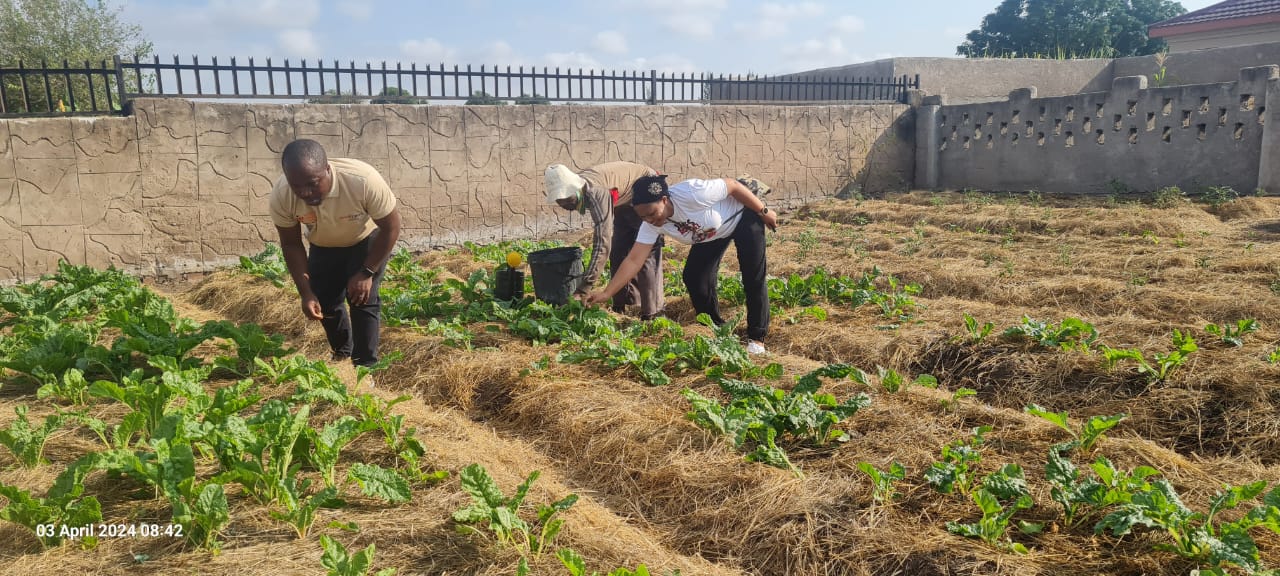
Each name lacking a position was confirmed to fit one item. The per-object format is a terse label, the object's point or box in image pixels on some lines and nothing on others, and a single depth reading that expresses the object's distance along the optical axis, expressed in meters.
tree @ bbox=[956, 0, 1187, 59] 33.19
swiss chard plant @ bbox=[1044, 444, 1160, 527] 2.54
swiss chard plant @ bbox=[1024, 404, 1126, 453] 3.00
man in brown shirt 5.01
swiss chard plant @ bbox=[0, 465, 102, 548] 2.42
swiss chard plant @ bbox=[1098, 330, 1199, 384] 3.87
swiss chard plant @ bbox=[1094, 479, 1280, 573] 2.21
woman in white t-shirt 4.56
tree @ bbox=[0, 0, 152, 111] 22.08
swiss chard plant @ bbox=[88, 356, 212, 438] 3.29
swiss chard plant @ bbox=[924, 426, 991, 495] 2.79
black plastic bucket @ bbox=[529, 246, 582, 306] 5.49
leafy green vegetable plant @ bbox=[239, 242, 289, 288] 7.13
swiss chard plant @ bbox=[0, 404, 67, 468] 3.00
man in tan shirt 3.85
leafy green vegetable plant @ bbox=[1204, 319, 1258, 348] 4.28
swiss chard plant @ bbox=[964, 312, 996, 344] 4.76
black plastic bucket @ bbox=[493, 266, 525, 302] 5.88
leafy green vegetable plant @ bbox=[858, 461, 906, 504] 2.79
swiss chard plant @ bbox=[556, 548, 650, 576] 2.16
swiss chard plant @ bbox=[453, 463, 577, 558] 2.48
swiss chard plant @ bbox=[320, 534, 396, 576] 2.14
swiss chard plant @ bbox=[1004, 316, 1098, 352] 4.40
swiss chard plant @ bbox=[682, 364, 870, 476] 3.28
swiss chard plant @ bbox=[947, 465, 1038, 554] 2.49
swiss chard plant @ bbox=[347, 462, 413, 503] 2.69
